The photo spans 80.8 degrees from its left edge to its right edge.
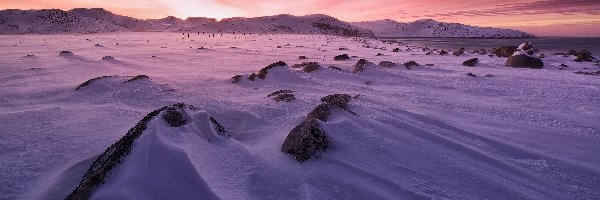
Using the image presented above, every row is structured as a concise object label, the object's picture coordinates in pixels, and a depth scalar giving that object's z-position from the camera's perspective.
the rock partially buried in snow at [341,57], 10.08
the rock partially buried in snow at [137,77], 4.73
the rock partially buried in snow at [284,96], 3.94
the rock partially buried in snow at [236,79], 5.39
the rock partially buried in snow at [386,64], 7.51
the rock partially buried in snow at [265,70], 5.67
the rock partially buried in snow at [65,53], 9.49
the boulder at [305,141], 2.37
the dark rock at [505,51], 13.10
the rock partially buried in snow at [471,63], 8.91
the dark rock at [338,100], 3.46
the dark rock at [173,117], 2.42
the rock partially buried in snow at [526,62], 8.75
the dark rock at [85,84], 4.55
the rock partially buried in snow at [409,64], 7.64
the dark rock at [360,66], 6.56
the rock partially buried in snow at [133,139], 1.81
